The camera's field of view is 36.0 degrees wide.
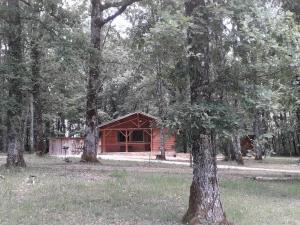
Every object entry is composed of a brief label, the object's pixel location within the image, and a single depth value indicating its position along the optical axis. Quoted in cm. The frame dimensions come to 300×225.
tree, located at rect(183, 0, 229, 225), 791
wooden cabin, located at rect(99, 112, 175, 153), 4147
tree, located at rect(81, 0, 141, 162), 2103
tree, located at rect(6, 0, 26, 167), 1589
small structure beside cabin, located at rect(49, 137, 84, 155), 3938
